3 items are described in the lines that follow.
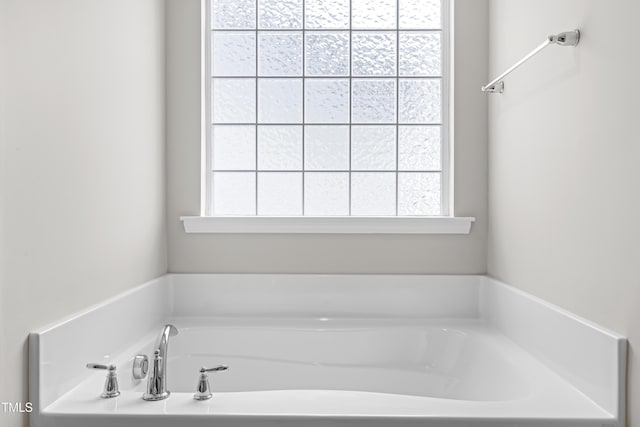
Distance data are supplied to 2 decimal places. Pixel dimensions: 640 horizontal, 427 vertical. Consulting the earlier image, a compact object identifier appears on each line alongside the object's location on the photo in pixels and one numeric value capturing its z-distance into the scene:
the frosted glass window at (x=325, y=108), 2.63
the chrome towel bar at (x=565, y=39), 1.57
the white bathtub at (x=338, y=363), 1.36
